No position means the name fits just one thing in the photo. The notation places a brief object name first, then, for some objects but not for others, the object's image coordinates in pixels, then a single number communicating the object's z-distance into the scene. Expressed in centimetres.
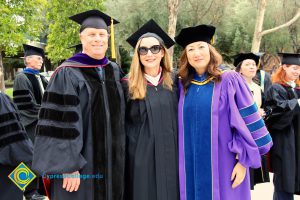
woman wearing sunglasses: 275
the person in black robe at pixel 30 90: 537
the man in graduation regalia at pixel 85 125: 248
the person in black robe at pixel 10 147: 285
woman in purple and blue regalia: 262
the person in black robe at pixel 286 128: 387
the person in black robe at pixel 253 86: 439
